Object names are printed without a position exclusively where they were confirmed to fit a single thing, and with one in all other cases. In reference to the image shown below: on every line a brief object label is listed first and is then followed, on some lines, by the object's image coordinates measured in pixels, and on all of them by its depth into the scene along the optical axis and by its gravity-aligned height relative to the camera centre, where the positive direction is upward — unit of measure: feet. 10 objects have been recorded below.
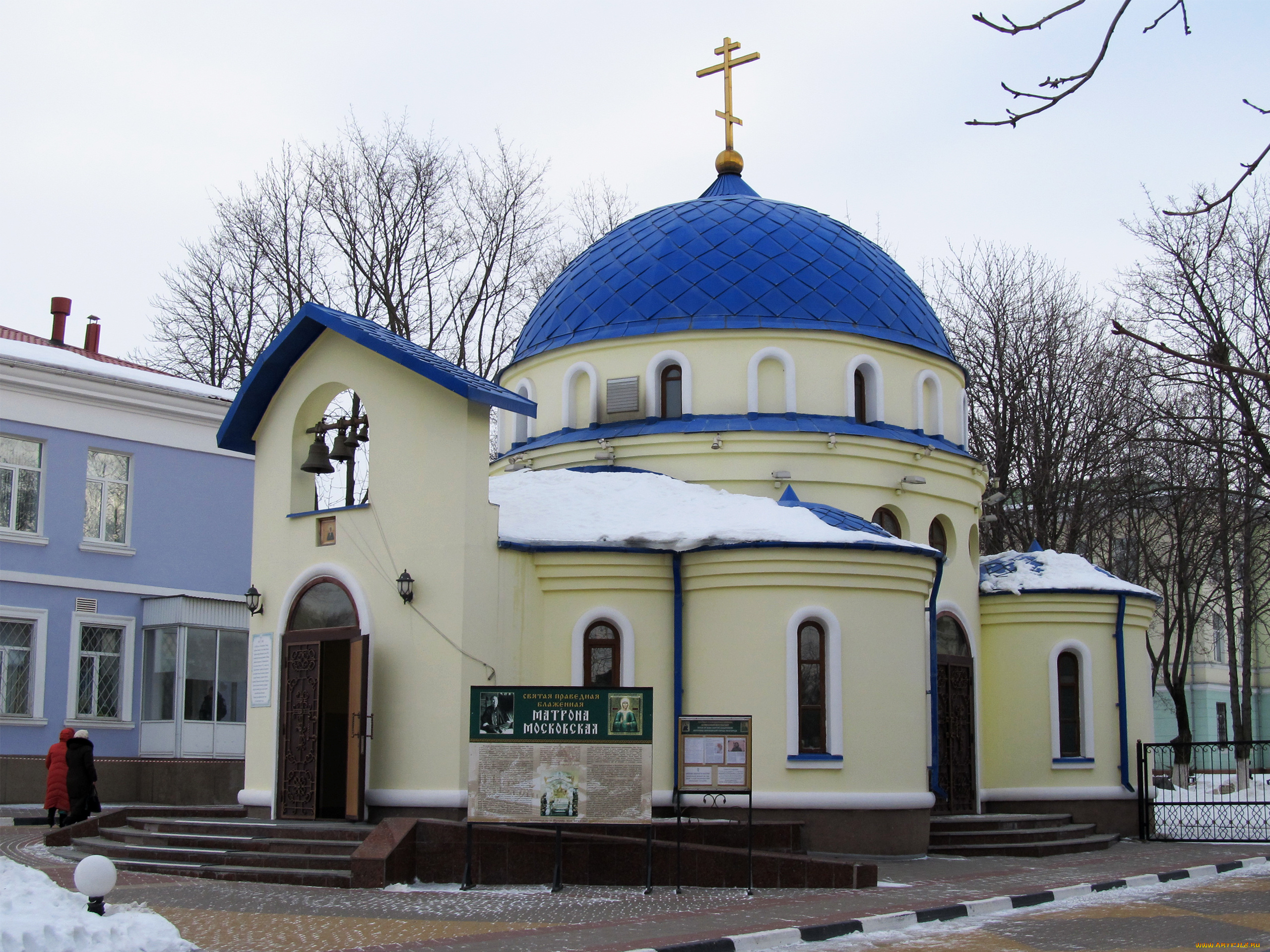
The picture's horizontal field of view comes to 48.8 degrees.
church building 47.14 +4.28
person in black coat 52.49 -3.79
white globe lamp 24.94 -3.58
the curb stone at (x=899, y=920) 28.73 -5.46
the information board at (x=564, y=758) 37.86 -2.06
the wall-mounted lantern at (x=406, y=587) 46.50 +3.08
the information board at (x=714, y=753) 39.45 -1.96
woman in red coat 53.52 -4.08
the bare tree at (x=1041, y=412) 92.32 +18.33
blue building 67.72 +5.20
